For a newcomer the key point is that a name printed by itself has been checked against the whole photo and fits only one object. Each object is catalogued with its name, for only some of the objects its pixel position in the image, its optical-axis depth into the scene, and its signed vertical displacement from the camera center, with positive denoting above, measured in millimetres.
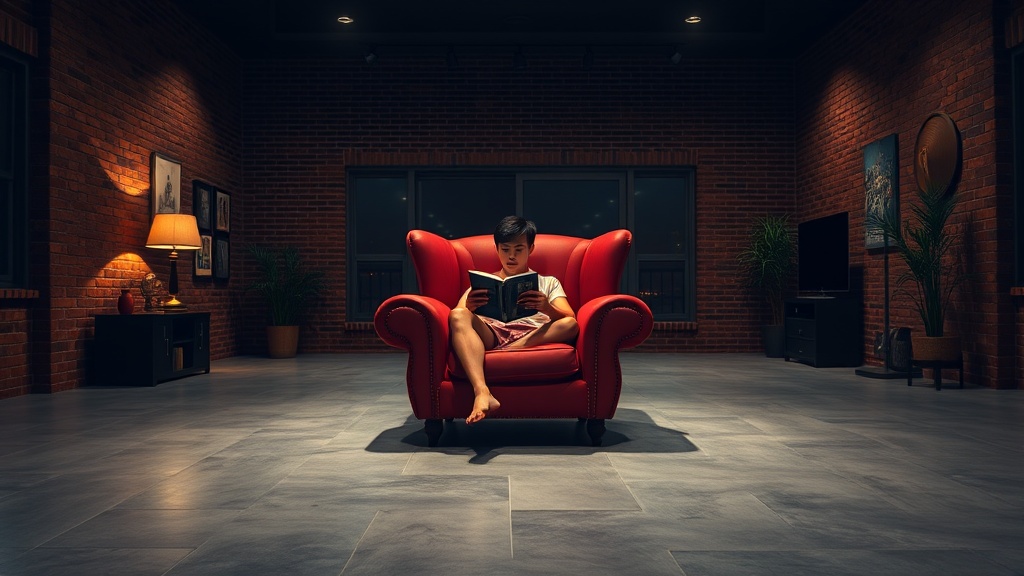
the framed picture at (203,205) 7625 +859
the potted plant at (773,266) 8359 +245
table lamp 6141 +447
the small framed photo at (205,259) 7664 +333
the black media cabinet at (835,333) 7117 -397
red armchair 3367 -329
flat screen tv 7020 +316
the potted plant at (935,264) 5492 +178
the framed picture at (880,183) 6715 +920
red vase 5768 -73
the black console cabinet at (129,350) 5664 -405
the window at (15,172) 5188 +795
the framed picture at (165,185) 6703 +943
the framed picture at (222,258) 8117 +361
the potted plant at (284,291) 8352 +10
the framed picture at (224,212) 8258 +848
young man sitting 3344 -142
